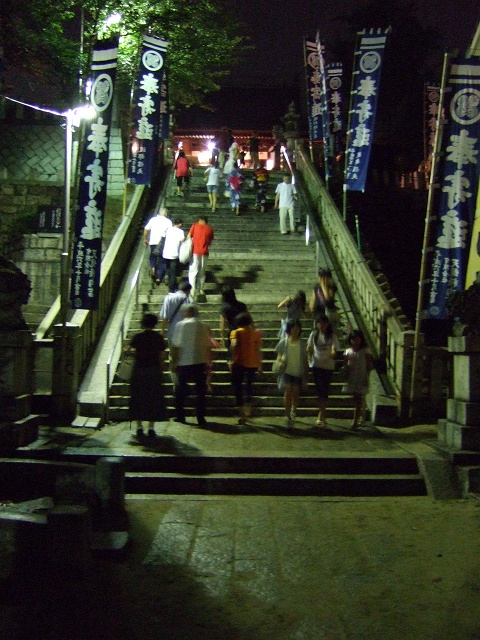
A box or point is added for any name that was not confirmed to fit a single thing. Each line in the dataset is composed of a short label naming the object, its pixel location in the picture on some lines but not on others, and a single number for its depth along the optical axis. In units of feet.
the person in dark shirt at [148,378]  28.94
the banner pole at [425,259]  33.22
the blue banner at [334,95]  70.03
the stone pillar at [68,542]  16.39
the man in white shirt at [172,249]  45.88
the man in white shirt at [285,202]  56.54
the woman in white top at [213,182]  61.62
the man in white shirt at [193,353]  31.86
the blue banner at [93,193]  35.12
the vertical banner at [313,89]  65.67
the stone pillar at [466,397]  26.96
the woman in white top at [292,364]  31.68
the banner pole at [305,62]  65.57
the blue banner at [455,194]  33.12
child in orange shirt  32.63
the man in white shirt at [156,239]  47.03
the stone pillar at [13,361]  27.07
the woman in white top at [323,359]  32.42
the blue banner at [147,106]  55.88
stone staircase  25.81
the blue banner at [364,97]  49.70
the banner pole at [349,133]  50.78
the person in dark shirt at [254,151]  81.61
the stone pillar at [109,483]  20.80
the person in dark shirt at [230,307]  37.54
